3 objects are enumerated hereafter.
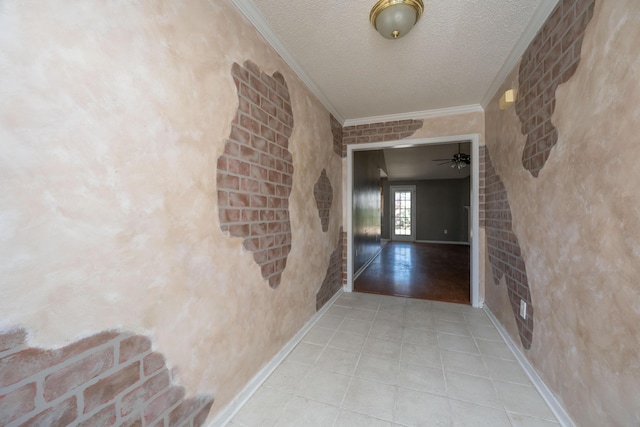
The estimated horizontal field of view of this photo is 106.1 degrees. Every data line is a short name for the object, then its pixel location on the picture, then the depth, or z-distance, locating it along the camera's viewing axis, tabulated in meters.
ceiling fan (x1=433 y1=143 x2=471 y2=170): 4.67
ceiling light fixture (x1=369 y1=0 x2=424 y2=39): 1.38
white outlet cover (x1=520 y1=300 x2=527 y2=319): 1.74
